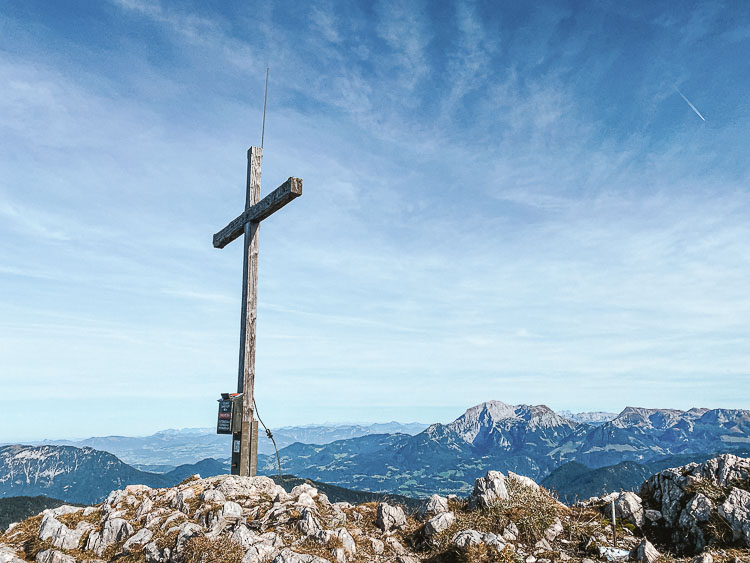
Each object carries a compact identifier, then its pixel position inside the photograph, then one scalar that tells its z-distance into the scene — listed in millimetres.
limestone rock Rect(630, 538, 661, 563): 8602
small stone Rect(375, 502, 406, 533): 10891
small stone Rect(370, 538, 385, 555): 9930
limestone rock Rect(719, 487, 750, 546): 8977
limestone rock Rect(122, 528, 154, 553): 10023
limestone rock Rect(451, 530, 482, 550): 9367
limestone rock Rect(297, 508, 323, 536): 10000
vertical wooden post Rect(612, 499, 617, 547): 9539
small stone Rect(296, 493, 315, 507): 11329
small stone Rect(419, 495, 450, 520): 11336
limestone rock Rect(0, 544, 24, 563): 9867
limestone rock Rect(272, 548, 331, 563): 8969
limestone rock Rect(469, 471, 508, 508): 11242
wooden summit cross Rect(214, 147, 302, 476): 15398
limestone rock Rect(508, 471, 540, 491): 11684
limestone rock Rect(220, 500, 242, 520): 10773
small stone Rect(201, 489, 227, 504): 11500
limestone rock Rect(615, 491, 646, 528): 10461
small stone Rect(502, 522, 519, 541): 9797
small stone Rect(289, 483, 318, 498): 12170
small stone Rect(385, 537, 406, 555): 9995
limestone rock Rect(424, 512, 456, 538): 10180
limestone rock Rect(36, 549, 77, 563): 10016
